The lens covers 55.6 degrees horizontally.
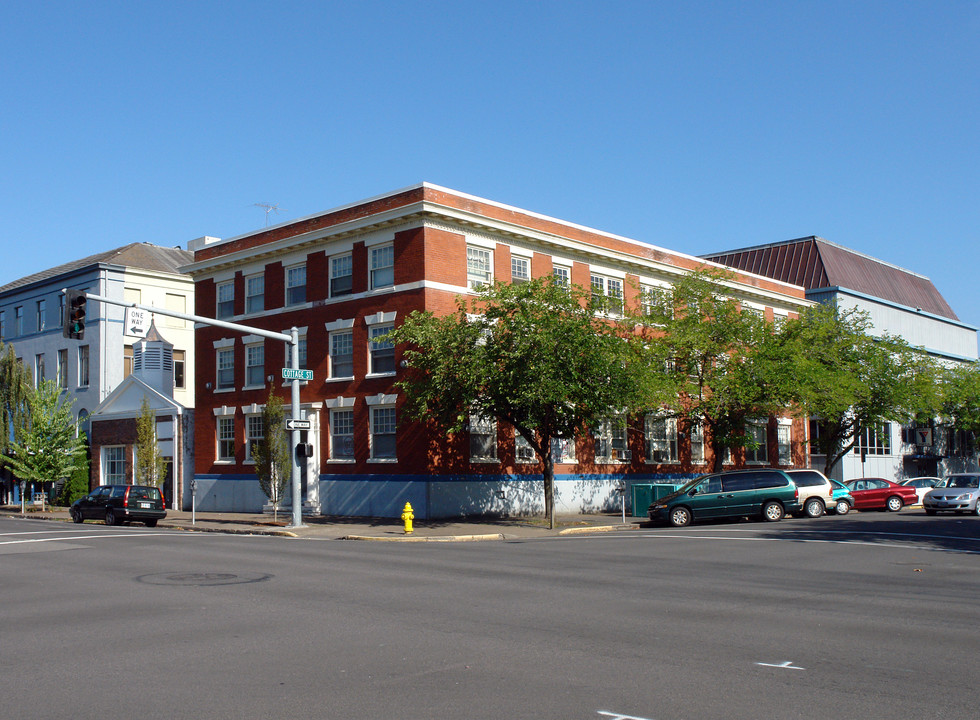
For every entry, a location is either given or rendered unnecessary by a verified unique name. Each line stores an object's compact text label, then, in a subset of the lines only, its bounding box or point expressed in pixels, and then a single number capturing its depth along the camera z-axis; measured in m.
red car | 37.41
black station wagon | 33.59
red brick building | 31.83
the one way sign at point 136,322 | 24.89
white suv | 31.56
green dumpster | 33.94
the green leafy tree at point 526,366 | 27.14
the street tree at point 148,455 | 38.53
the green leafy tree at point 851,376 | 38.19
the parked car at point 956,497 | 34.12
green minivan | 30.09
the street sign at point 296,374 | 27.70
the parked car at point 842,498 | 33.88
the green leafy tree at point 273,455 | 32.56
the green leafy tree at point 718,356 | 35.41
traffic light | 22.02
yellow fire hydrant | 26.41
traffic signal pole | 27.77
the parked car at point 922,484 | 40.59
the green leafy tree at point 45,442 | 42.91
